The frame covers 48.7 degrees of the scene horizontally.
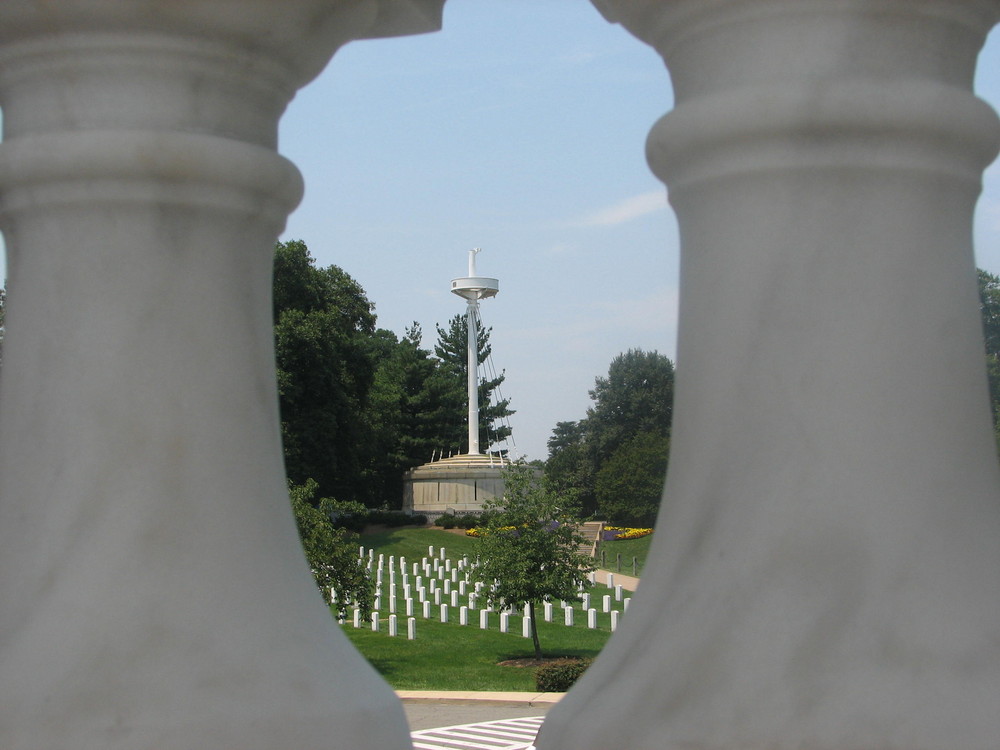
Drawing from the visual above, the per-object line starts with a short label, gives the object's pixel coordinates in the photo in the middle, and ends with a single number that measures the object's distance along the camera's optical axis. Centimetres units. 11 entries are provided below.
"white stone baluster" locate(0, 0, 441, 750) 186
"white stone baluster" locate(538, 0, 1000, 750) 152
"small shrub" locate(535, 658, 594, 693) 1972
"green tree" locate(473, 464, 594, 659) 2506
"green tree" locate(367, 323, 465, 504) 6644
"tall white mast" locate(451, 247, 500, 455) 6119
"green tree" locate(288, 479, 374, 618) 2202
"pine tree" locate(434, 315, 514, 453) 7344
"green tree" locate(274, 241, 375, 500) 4609
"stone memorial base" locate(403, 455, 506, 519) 5797
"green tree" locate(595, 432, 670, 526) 5619
